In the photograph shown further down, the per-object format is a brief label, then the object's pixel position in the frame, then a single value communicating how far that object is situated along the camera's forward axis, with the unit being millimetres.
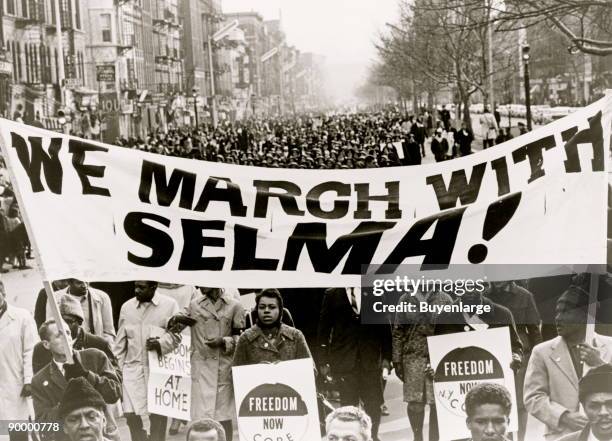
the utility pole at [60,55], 11039
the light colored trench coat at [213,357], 6539
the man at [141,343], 6770
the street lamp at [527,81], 10745
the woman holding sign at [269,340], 6129
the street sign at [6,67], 11633
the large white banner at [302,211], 5695
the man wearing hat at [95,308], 7117
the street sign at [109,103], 11305
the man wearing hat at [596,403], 5883
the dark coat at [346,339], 7023
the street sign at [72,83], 11509
